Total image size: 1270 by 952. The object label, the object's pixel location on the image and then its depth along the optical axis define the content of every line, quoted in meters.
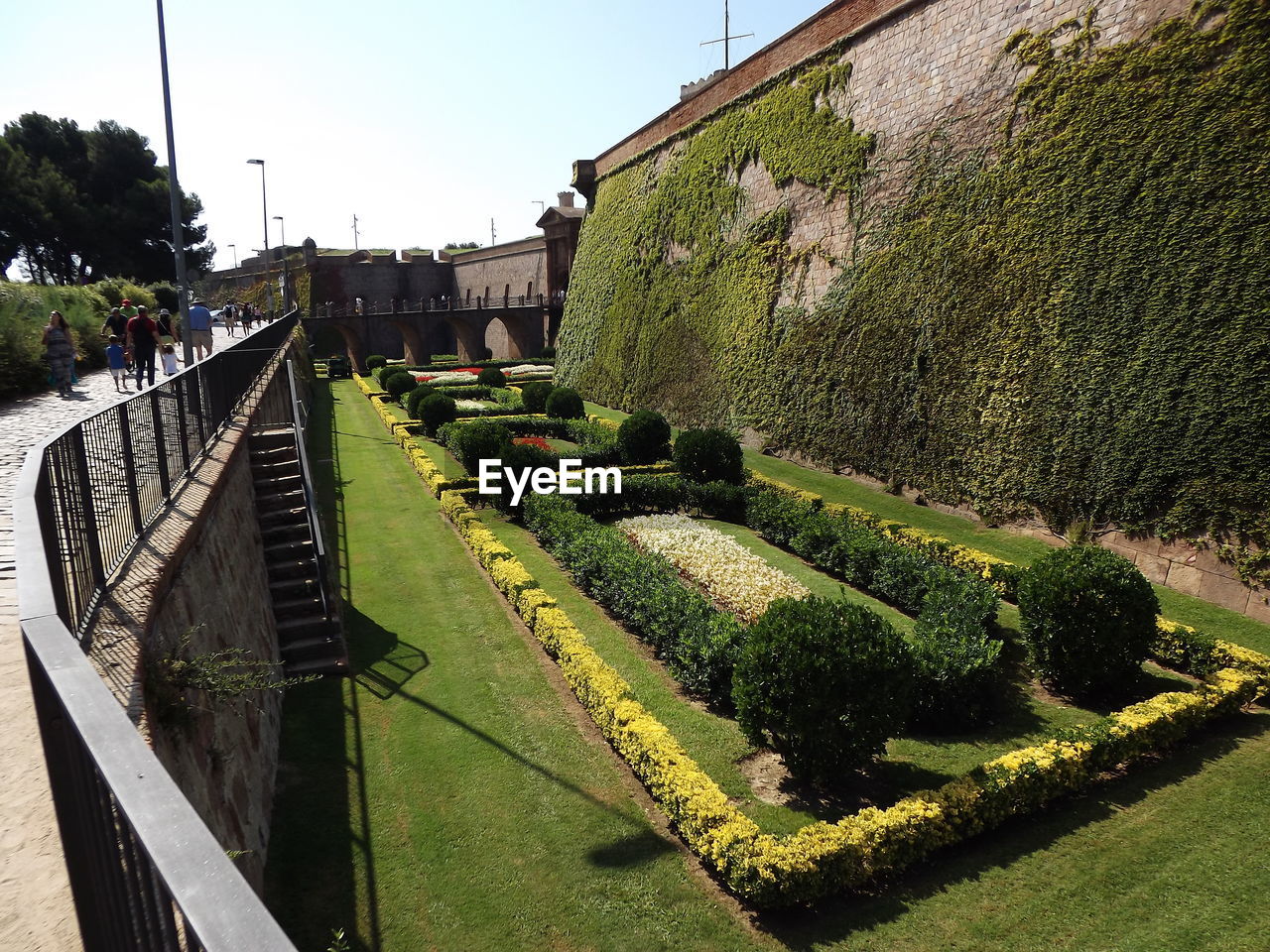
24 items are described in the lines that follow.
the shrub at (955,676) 6.92
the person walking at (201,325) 17.84
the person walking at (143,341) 12.72
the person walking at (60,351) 12.23
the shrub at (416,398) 22.52
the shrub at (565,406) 22.03
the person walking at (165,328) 16.09
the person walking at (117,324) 13.78
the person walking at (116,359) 13.34
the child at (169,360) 14.91
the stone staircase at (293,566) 8.72
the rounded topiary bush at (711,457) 15.06
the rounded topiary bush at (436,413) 21.06
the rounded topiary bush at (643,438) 16.66
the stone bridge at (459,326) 44.28
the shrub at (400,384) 28.20
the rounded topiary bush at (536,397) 23.53
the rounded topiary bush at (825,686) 5.71
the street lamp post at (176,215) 13.52
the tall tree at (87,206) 38.25
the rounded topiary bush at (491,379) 29.36
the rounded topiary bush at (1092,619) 7.09
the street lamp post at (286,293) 38.48
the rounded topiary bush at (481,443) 15.01
